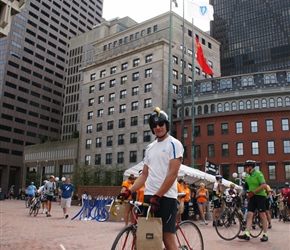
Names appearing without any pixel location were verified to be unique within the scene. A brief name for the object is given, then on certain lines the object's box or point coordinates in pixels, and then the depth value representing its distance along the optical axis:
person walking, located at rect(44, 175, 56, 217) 16.53
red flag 36.03
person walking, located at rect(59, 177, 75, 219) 15.66
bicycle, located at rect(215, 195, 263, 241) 8.54
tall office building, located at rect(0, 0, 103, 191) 97.44
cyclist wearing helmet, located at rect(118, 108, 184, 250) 4.03
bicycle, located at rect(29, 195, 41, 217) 16.55
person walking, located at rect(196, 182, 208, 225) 14.71
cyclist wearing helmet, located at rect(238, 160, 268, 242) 8.15
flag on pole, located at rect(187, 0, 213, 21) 31.95
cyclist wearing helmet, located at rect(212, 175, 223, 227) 13.69
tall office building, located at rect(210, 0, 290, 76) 122.44
